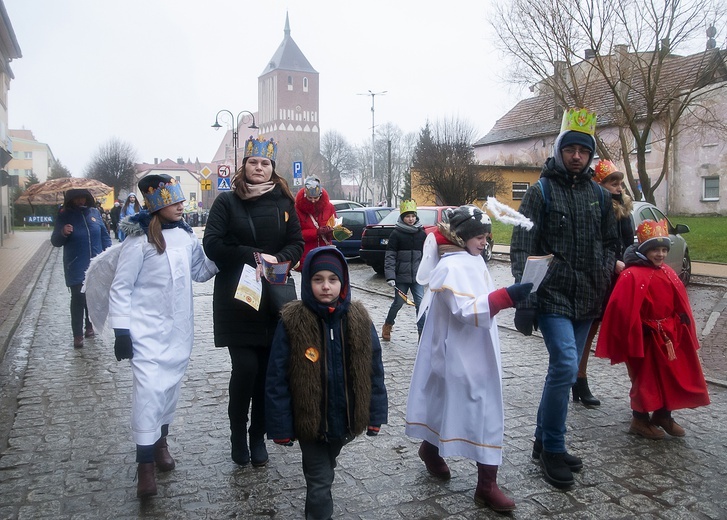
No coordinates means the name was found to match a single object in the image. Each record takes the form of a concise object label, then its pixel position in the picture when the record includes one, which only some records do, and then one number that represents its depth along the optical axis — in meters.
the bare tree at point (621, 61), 17.66
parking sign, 26.87
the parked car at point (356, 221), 19.89
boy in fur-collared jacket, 3.47
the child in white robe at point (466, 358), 3.82
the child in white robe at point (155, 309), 4.00
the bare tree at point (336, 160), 91.69
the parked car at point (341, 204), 26.08
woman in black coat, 4.34
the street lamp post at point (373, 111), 58.41
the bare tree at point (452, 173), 35.25
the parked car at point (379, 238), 16.77
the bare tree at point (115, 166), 64.50
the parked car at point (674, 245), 12.37
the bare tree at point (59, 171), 82.00
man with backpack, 4.25
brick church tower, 117.06
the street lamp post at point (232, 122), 29.76
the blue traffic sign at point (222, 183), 26.80
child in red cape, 5.08
